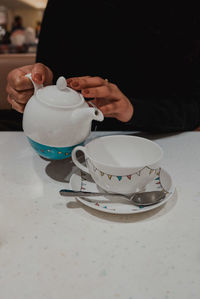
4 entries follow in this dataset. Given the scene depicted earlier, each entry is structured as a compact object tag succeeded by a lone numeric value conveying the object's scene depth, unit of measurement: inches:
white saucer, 20.5
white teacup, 20.5
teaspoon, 21.1
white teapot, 23.0
